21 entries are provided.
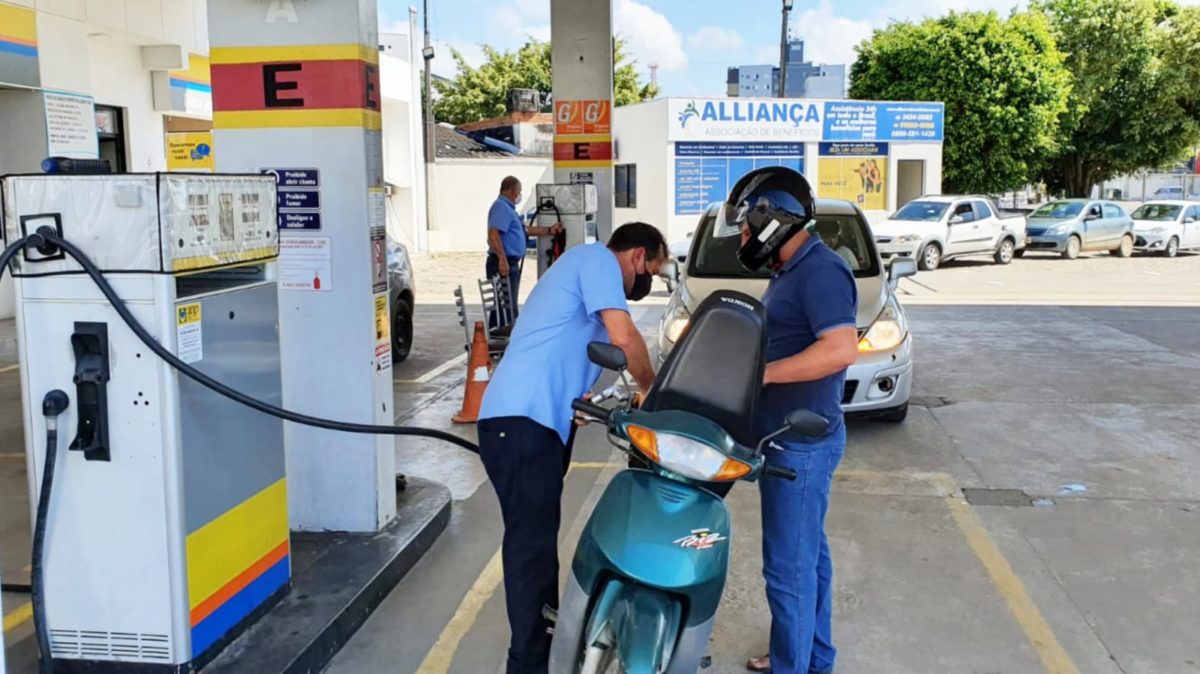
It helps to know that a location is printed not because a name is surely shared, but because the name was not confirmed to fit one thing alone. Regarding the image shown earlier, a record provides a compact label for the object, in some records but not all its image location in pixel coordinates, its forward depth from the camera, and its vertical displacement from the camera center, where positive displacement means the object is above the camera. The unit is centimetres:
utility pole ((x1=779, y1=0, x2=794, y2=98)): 2916 +482
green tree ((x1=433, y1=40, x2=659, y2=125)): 4922 +686
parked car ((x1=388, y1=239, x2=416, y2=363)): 1043 -85
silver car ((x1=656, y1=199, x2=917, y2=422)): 709 -64
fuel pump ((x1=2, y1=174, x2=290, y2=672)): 318 -65
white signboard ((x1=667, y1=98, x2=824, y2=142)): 2728 +268
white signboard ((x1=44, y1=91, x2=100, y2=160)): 1227 +120
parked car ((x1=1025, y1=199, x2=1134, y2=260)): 2438 -40
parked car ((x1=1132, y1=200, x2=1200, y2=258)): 2531 -41
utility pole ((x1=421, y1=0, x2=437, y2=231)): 2736 +201
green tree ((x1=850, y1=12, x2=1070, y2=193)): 2994 +386
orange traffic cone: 766 -123
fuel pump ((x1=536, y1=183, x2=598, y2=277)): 1084 +7
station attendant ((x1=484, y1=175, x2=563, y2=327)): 1115 -18
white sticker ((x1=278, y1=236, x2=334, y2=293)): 473 -20
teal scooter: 281 -85
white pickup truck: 2125 -38
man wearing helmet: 337 -58
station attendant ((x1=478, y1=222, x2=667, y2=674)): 335 -63
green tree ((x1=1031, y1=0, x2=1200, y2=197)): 3177 +439
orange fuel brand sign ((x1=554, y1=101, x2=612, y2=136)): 1169 +118
